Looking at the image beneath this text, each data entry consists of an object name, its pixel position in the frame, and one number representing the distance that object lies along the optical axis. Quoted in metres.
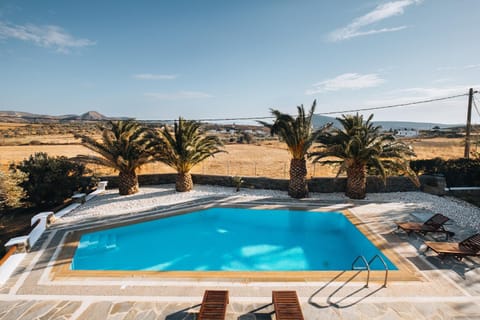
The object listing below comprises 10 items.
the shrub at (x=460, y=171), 14.46
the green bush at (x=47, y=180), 12.53
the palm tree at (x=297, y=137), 13.77
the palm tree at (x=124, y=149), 13.91
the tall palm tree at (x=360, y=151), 12.85
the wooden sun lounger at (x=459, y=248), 7.16
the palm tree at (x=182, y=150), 15.06
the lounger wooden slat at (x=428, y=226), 8.80
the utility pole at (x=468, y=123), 15.65
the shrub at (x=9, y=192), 9.62
